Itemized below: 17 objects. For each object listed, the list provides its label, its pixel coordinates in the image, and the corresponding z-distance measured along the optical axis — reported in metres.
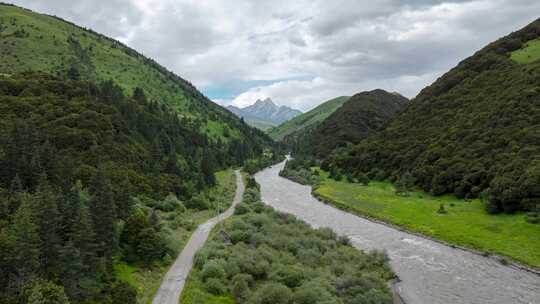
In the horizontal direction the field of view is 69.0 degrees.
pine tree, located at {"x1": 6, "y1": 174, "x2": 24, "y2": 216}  40.69
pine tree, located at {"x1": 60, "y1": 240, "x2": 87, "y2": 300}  32.12
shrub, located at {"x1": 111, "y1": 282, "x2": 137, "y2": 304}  33.75
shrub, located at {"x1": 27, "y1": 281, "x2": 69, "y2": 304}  27.08
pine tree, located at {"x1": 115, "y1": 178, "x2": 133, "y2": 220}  54.53
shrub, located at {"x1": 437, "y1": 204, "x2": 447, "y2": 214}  77.86
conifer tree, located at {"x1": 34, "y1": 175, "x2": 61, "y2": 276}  32.88
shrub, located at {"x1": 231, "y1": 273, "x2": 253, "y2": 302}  39.94
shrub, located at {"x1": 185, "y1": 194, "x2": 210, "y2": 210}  83.50
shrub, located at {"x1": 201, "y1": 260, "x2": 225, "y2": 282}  43.09
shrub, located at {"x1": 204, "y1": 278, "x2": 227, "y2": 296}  40.59
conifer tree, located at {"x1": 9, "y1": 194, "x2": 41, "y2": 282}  30.23
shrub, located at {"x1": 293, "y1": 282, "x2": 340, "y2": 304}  37.97
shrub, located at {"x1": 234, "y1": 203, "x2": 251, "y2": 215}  81.19
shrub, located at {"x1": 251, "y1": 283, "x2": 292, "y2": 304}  37.75
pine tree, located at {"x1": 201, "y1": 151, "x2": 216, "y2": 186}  114.25
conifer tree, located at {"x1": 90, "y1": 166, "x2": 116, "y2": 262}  40.47
